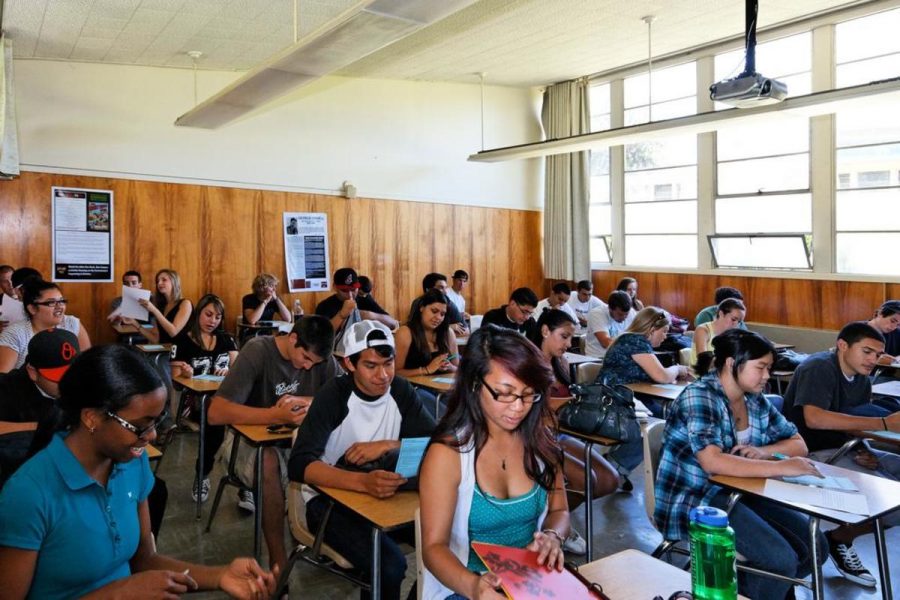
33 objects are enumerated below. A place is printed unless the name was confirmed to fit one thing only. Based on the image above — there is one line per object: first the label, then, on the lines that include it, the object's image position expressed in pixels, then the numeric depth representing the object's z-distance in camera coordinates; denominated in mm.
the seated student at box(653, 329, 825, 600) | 2654
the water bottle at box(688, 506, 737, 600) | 1472
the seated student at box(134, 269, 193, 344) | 5875
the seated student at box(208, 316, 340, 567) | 3311
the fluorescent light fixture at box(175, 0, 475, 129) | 4073
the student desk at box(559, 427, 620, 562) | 3459
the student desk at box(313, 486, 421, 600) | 2203
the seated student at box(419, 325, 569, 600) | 1882
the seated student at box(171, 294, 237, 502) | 4730
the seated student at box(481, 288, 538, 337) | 6449
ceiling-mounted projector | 4863
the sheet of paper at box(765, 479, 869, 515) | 2365
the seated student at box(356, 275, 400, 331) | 7543
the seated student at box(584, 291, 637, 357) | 7039
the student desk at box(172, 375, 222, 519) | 4090
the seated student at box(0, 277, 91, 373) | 3986
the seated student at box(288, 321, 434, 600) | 2455
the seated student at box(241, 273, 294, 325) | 7617
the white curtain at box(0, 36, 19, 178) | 5201
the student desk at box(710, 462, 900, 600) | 2305
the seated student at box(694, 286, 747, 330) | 6906
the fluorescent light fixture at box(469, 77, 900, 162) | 5531
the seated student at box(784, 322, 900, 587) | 3717
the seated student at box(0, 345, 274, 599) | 1497
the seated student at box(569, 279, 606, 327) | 9234
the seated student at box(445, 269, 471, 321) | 9453
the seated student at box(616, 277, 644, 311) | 9258
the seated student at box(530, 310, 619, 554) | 3635
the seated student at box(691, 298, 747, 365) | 5676
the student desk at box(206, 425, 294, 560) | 3121
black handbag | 3473
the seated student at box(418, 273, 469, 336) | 6605
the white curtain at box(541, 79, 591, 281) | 10656
